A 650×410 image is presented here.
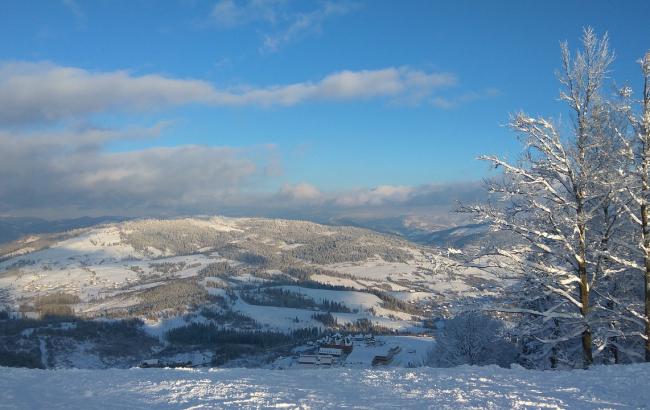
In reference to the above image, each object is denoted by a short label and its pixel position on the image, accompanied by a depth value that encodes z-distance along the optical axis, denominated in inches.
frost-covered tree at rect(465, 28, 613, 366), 549.6
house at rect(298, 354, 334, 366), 3225.9
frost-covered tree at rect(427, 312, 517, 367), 1531.7
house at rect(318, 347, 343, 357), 3575.3
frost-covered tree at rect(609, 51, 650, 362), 536.1
